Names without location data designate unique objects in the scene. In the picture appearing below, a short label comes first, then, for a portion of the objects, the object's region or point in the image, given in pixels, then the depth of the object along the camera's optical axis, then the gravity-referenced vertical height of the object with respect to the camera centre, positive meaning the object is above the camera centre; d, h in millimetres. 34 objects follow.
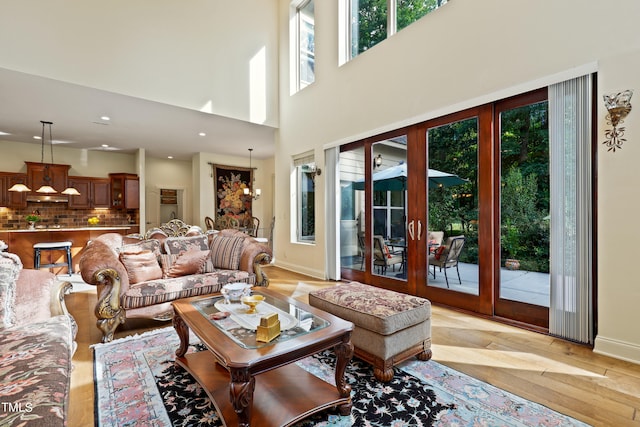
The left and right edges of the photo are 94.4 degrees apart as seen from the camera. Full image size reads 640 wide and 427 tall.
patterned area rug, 1660 -1160
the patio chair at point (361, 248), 4883 -580
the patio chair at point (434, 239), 3753 -337
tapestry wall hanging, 8875 +730
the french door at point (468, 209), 3002 +48
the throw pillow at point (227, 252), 3852 -503
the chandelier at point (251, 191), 8999 +706
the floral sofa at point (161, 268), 2711 -589
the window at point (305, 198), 5808 +324
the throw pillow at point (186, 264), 3396 -583
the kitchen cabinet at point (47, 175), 7094 +972
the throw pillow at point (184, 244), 3629 -375
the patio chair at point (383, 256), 4301 -645
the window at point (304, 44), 5918 +3457
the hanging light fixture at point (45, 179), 5957 +878
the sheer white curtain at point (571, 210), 2559 +19
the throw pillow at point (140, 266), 3070 -547
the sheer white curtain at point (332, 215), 5168 -28
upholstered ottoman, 2066 -815
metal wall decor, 2352 +785
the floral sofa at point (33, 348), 1007 -649
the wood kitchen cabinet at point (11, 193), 6809 +511
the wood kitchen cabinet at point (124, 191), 7910 +644
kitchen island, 5648 -495
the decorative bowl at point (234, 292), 2256 -600
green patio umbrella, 3650 +466
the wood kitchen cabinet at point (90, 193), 7672 +579
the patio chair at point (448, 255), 3588 -525
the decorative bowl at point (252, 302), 1991 -594
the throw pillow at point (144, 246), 3391 -377
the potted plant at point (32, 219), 6777 -92
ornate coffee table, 1432 -764
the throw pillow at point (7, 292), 1735 -475
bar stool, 5617 -668
